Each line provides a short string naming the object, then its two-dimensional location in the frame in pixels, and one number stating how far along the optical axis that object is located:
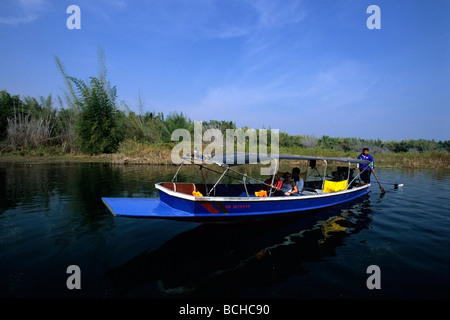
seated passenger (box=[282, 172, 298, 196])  8.54
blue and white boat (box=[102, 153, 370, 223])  5.99
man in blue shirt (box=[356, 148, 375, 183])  13.27
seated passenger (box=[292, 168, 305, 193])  9.38
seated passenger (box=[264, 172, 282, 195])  8.50
